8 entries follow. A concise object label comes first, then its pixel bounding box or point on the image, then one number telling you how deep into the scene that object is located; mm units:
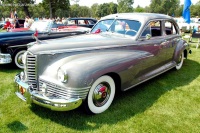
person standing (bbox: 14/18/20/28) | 15156
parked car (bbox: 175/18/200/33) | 14628
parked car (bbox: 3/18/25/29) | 16088
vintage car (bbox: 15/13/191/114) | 2764
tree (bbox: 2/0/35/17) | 40362
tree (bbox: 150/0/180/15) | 87938
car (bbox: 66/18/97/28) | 12445
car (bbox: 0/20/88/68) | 5633
